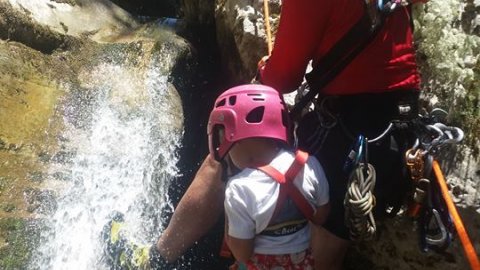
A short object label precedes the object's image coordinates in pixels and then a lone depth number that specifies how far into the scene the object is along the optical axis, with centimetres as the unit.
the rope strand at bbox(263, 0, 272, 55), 350
